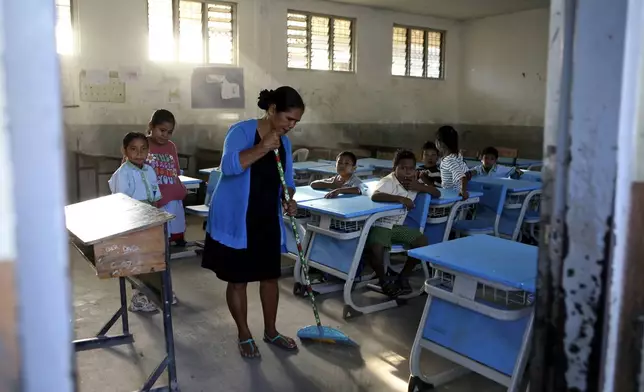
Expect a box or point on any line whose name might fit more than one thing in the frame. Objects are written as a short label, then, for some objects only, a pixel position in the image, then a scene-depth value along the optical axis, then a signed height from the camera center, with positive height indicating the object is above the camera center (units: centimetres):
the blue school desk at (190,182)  486 -57
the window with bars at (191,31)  696 +106
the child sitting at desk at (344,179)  411 -46
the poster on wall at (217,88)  729 +36
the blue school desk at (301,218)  379 -69
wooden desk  199 -47
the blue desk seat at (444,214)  383 -67
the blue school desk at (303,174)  591 -61
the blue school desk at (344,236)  330 -73
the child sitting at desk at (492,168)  547 -50
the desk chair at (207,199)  433 -66
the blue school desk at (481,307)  194 -68
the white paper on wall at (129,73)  669 +49
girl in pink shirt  383 -31
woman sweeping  252 -42
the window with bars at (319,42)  816 +110
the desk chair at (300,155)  766 -52
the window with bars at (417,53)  938 +110
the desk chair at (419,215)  365 -63
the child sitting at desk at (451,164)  410 -35
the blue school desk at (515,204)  434 -68
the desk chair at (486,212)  405 -71
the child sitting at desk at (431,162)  509 -43
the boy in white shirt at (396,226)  353 -68
